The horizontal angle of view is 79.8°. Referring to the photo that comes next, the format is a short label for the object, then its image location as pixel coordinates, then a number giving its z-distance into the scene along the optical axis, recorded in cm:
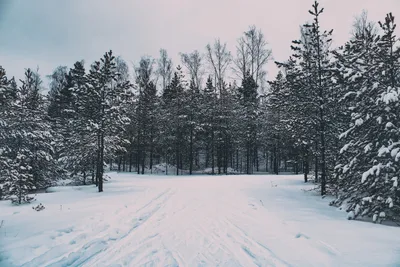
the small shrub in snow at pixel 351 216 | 797
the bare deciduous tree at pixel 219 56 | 3919
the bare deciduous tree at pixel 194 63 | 4203
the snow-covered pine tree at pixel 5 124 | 1250
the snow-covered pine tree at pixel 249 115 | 3344
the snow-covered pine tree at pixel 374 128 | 754
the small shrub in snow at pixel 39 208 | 998
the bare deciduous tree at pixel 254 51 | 3738
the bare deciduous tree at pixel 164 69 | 4612
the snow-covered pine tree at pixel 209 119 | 3291
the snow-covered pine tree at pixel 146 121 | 3362
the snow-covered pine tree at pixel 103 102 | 1552
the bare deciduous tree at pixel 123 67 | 4500
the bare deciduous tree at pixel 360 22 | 2682
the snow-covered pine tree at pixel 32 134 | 1720
